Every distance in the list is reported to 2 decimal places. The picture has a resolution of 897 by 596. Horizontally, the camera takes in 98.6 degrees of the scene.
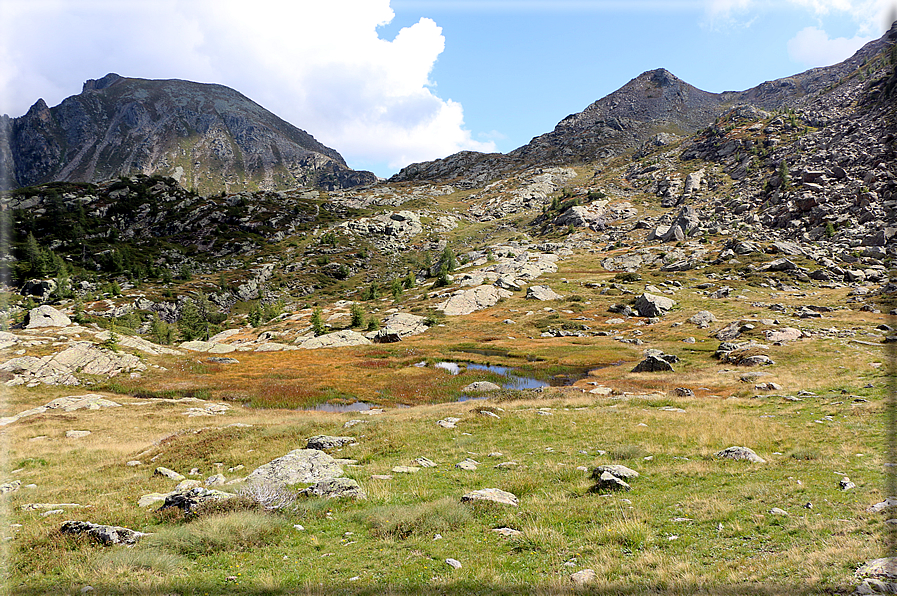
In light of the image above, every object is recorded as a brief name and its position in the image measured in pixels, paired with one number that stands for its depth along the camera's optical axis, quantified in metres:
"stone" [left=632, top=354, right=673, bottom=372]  45.00
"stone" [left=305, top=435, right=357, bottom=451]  20.44
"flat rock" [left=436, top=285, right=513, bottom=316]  100.81
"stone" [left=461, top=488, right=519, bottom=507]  12.12
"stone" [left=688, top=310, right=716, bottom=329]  68.16
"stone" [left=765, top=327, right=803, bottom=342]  48.60
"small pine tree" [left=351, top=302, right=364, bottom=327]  89.12
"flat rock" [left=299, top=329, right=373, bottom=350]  76.94
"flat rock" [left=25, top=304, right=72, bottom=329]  67.81
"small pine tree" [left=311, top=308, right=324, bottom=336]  84.90
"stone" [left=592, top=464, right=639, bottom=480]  13.98
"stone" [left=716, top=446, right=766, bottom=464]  15.00
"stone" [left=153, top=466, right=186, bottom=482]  16.66
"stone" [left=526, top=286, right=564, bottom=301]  102.31
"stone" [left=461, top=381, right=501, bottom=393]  44.81
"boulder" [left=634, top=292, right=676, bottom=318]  80.31
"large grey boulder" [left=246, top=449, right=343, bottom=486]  14.77
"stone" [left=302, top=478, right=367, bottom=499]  13.23
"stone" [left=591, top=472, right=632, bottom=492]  13.01
